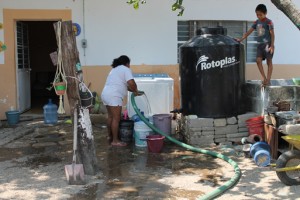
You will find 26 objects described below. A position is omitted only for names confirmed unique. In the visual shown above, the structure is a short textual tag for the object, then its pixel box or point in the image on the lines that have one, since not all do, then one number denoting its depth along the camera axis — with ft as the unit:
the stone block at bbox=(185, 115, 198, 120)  22.54
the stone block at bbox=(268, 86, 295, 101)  21.02
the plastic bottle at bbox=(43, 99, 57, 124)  29.22
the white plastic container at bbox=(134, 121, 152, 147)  22.35
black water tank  22.04
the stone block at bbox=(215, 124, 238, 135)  22.43
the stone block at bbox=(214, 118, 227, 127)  22.31
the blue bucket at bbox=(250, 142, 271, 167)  18.03
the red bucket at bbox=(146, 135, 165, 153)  20.93
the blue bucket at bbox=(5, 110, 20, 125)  29.07
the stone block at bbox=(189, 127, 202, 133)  22.20
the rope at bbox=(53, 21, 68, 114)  16.66
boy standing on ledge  22.17
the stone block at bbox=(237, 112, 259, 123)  22.58
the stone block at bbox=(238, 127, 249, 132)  22.63
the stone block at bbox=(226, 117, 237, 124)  22.48
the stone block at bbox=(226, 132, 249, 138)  22.55
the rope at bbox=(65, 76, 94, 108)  17.21
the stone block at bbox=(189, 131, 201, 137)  22.24
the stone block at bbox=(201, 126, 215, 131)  22.27
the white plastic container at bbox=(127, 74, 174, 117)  27.35
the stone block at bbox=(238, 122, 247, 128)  22.57
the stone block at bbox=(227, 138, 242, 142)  22.48
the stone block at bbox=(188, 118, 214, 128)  22.18
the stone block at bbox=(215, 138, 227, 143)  22.47
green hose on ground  14.25
